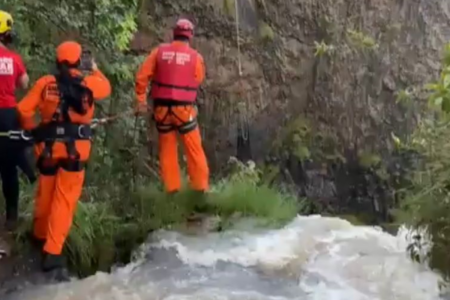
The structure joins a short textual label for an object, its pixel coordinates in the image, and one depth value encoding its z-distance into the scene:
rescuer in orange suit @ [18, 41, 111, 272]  6.19
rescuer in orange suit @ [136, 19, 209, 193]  7.55
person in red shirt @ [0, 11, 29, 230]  6.46
